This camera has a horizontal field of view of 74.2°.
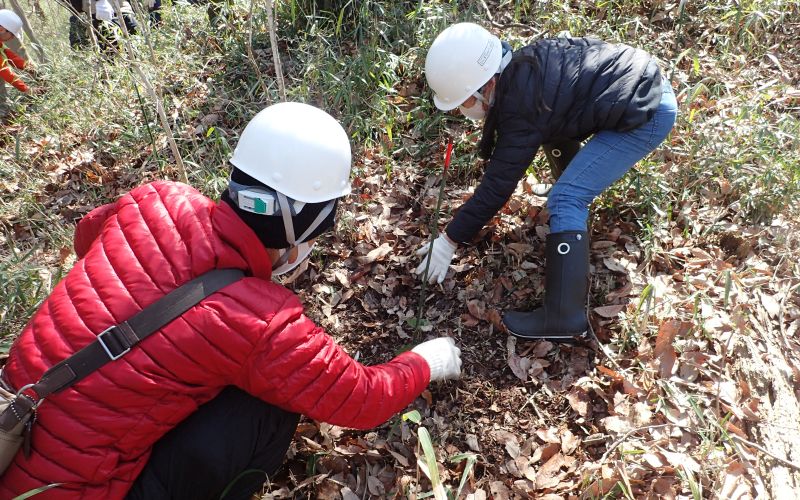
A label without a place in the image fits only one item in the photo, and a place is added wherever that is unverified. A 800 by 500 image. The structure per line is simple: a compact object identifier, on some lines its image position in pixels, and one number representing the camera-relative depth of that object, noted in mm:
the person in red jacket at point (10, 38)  4785
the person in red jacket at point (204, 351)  1583
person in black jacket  2584
